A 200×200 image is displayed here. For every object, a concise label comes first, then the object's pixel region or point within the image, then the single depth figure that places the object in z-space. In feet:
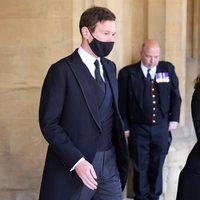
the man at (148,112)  29.85
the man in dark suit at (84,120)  16.05
